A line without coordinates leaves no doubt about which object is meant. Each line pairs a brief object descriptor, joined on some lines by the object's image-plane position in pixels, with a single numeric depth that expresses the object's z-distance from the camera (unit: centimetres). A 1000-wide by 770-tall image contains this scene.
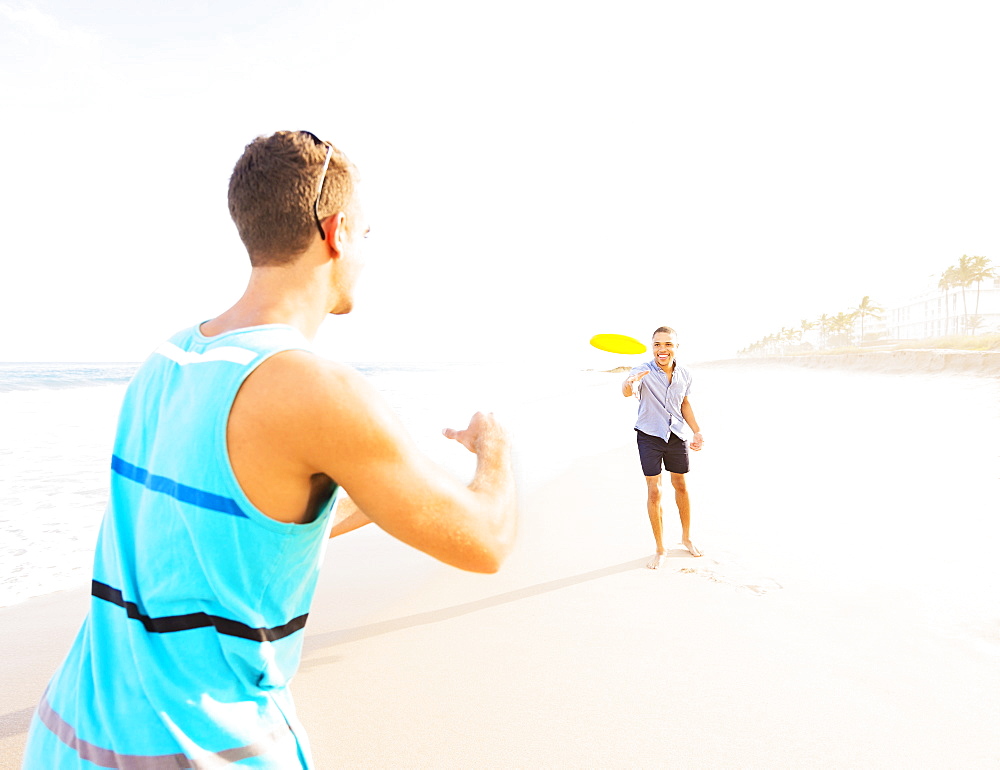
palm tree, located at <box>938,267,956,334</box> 6862
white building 7094
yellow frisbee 520
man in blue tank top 91
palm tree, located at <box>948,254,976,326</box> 6675
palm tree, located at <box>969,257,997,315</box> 6419
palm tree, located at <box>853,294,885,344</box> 8725
